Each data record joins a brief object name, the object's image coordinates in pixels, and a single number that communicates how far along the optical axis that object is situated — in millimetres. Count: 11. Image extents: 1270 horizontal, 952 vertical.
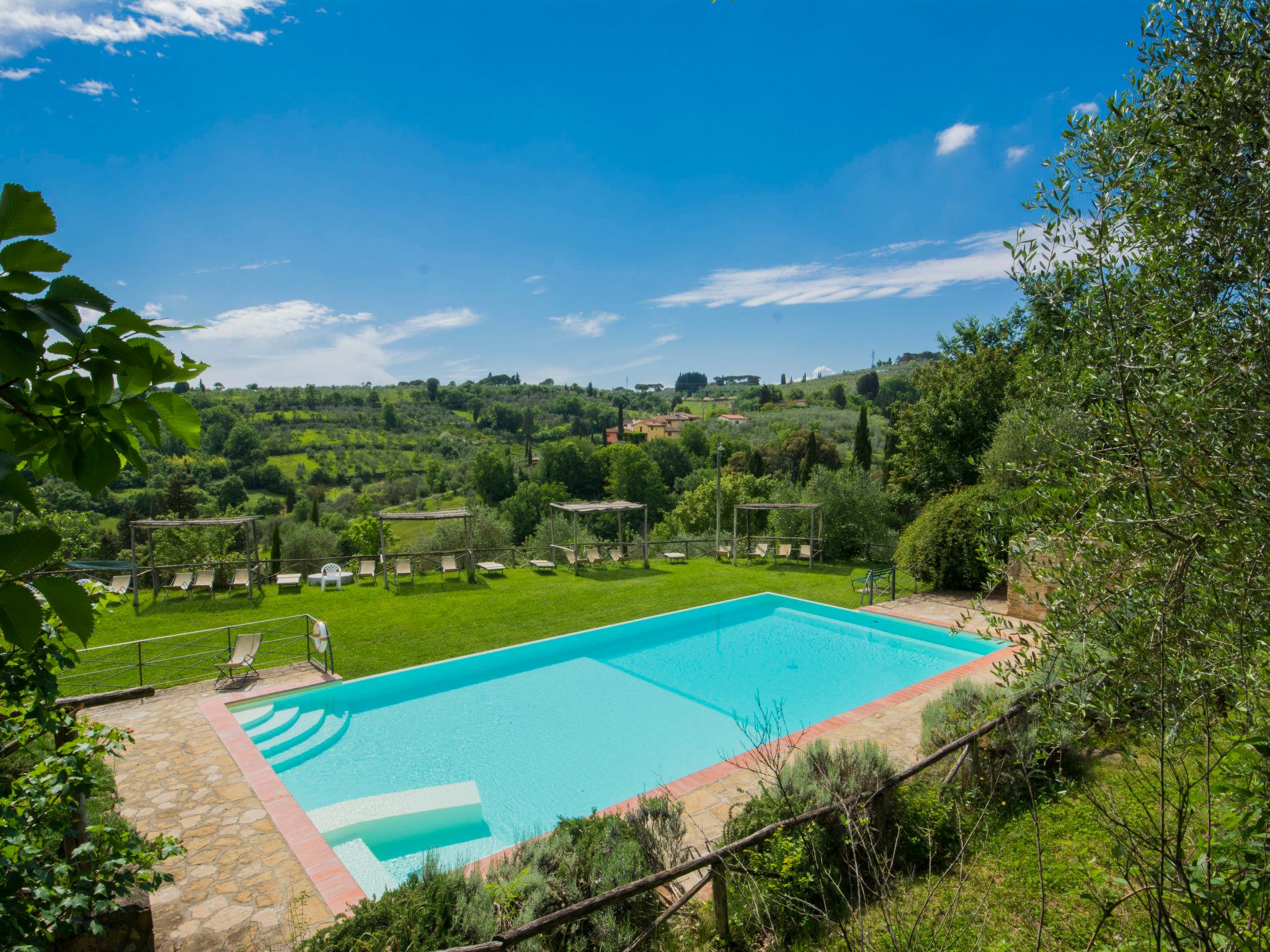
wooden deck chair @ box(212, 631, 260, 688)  8883
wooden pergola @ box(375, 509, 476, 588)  14906
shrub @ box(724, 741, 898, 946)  3673
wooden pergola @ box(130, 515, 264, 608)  13031
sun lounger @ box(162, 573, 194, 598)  13867
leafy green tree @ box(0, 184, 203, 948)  632
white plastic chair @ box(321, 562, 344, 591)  14875
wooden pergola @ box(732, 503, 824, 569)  16016
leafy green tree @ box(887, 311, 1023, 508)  16750
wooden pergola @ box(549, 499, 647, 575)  16516
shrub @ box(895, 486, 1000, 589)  12516
